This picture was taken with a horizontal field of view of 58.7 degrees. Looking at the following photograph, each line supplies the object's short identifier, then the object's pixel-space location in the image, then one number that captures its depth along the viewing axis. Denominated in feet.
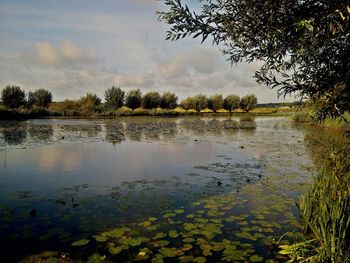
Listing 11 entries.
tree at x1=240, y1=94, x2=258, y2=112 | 335.26
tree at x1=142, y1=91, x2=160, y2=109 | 259.19
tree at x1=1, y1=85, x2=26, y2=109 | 180.55
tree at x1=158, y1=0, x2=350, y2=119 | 14.01
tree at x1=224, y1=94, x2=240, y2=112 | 327.47
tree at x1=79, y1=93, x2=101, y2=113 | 224.94
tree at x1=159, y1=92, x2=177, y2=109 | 276.82
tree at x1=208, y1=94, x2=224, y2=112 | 321.11
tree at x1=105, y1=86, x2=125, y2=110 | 242.58
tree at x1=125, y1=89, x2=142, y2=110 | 251.19
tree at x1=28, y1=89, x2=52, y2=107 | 224.12
